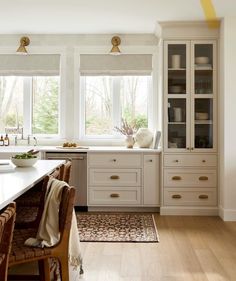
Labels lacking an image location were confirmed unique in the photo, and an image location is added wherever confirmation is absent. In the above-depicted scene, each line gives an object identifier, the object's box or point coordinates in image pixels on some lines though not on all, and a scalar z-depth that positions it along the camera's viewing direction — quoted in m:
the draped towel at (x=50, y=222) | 2.47
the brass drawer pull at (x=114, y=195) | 5.76
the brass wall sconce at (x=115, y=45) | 6.09
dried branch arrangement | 6.19
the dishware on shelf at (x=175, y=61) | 5.64
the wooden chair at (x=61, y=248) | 2.37
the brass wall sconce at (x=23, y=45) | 6.11
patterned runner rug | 4.45
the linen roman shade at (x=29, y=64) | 6.35
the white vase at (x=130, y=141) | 6.04
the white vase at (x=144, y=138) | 5.96
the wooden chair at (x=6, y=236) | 1.68
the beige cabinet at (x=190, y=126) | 5.61
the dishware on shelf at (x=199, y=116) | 5.63
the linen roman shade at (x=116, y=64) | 6.30
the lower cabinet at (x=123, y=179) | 5.71
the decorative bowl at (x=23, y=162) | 3.65
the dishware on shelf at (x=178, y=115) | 5.65
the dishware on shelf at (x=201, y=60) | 5.63
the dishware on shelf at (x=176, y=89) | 5.64
